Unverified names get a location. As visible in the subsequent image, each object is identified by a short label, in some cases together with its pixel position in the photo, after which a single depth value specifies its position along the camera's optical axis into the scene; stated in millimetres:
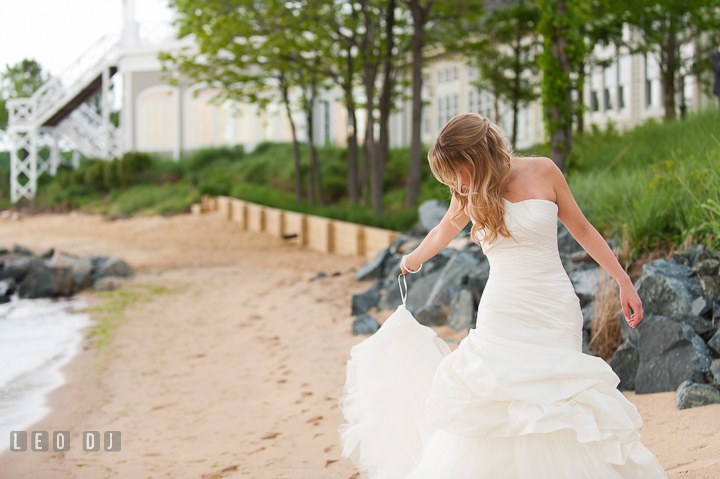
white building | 27250
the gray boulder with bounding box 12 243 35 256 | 14219
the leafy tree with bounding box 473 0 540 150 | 15703
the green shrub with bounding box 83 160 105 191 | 26016
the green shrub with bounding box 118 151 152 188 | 25625
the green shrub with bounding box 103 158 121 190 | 25734
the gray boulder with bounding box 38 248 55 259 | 13816
